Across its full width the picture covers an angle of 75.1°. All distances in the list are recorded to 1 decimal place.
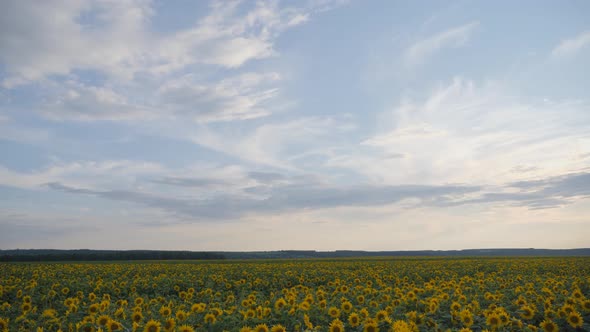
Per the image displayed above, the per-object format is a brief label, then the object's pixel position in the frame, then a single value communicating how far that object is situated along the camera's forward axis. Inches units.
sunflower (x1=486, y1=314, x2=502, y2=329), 280.1
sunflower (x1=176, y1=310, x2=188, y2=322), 295.0
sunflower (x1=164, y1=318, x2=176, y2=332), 257.8
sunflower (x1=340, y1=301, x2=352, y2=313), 350.6
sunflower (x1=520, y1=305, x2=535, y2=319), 316.2
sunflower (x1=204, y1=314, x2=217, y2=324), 290.5
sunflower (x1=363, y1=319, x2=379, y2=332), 265.0
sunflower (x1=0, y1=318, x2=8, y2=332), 262.7
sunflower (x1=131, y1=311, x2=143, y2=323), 287.7
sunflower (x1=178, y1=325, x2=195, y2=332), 245.9
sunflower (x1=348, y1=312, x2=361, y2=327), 294.8
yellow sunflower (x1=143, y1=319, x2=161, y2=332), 248.2
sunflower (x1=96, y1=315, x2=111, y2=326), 264.8
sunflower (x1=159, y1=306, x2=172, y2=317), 319.6
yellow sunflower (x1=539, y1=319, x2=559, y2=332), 278.5
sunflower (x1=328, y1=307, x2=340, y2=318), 314.7
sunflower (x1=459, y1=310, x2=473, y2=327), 293.2
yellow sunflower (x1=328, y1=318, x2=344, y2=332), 264.5
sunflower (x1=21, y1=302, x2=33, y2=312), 389.1
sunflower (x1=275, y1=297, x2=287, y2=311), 346.9
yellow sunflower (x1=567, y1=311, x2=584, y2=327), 290.0
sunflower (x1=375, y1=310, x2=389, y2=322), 298.8
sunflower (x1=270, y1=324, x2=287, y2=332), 247.9
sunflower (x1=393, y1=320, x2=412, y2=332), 243.7
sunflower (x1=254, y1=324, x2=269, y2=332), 245.3
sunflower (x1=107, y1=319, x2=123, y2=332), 254.0
